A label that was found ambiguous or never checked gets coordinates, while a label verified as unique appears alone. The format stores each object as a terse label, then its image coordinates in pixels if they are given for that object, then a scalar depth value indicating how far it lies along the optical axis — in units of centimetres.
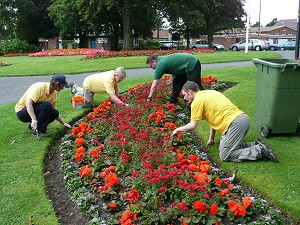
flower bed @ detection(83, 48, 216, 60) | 2448
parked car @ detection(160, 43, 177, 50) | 4857
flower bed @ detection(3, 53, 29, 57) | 3565
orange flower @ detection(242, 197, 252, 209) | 380
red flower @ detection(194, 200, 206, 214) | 368
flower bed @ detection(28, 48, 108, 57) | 3071
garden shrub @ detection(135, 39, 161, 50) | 4169
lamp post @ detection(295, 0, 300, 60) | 1083
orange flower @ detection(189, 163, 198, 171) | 451
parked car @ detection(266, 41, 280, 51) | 4569
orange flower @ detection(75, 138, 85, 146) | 588
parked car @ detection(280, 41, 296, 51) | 4767
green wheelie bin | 607
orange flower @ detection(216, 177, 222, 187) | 421
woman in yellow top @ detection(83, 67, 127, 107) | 766
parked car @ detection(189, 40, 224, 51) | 5248
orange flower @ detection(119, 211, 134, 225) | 356
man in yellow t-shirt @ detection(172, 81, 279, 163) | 527
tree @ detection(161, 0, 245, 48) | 4621
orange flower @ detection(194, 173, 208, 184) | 419
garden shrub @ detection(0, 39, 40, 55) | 4006
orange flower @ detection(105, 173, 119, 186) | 438
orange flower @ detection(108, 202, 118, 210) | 399
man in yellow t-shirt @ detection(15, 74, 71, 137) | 641
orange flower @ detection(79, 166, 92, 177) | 471
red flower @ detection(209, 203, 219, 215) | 366
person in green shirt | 735
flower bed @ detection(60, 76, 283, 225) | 379
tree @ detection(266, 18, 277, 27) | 13260
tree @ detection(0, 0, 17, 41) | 4228
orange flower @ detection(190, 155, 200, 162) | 482
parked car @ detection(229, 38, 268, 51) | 4459
